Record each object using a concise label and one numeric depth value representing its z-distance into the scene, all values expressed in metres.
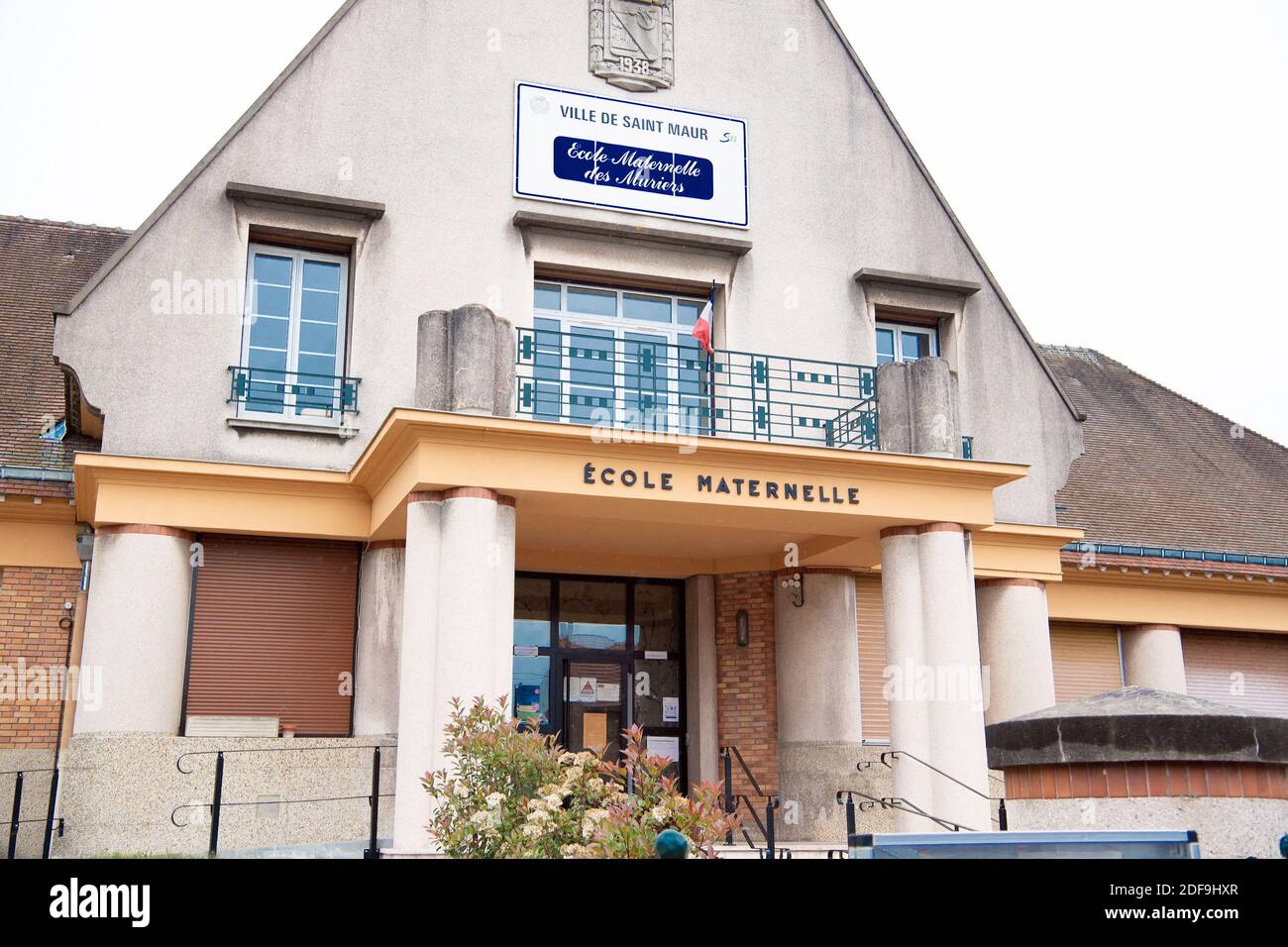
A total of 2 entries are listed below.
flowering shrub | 6.38
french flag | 14.06
